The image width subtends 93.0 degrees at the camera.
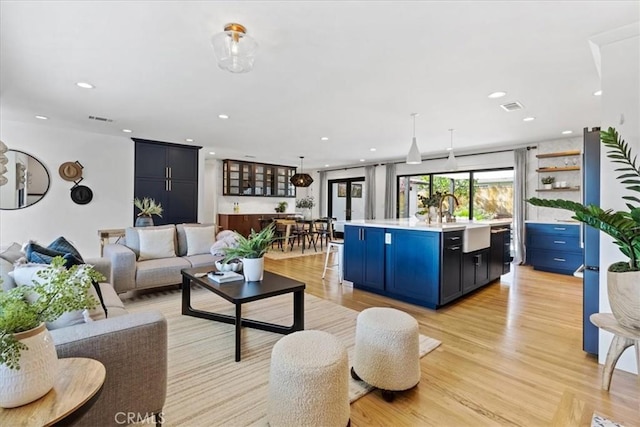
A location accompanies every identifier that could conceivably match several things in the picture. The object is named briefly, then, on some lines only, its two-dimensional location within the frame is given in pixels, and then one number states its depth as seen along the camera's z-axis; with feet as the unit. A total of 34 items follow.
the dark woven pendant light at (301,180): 26.04
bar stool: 14.96
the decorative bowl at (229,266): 9.79
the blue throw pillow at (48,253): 6.76
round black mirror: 15.92
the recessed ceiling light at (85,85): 10.45
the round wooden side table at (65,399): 3.01
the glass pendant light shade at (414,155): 13.92
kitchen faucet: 13.97
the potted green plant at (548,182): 19.49
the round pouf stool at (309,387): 4.75
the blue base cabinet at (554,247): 17.46
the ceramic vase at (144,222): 14.58
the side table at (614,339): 5.60
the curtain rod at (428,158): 20.33
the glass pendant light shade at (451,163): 16.48
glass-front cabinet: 28.55
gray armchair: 4.42
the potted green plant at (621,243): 5.48
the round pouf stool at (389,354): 6.08
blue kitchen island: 11.19
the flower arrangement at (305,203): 33.47
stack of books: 8.80
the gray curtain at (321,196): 36.94
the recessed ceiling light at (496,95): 11.09
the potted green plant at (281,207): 31.78
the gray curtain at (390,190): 28.60
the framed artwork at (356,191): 34.07
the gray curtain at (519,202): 20.30
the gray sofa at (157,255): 11.59
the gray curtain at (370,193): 30.55
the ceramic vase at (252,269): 8.83
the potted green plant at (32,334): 3.09
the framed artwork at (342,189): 35.28
